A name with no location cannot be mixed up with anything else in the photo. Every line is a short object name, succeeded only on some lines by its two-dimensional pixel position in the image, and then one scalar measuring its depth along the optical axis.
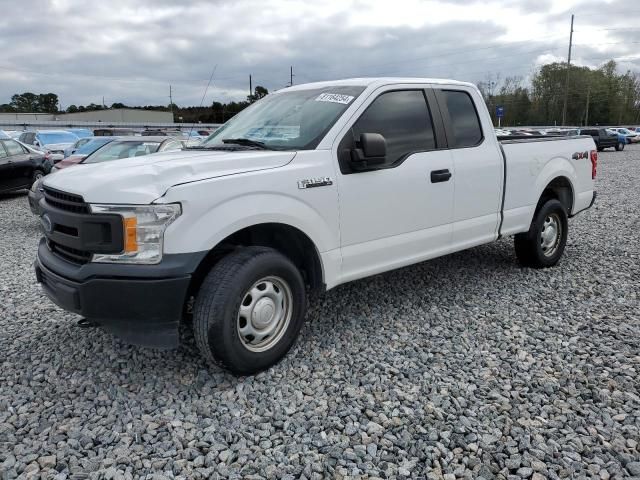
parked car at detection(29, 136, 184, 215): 10.16
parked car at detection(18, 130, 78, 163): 22.33
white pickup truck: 3.07
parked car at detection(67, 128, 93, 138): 30.35
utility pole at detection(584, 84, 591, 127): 74.03
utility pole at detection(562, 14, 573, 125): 61.26
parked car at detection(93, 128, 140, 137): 31.00
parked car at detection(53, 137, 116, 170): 11.42
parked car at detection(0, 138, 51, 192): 12.31
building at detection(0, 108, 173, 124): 72.44
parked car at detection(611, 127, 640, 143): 43.21
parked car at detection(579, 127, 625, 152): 35.69
